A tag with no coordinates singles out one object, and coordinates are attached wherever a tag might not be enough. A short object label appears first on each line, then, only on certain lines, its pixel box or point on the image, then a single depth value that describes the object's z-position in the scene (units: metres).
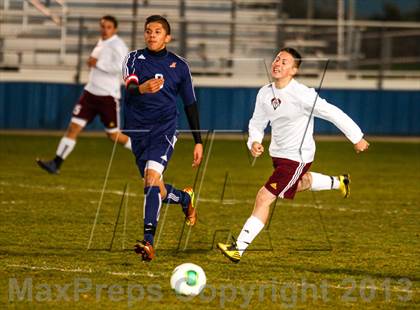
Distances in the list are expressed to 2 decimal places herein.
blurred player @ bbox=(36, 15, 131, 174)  34.94
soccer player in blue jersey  19.96
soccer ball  16.19
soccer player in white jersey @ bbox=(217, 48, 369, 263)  19.58
